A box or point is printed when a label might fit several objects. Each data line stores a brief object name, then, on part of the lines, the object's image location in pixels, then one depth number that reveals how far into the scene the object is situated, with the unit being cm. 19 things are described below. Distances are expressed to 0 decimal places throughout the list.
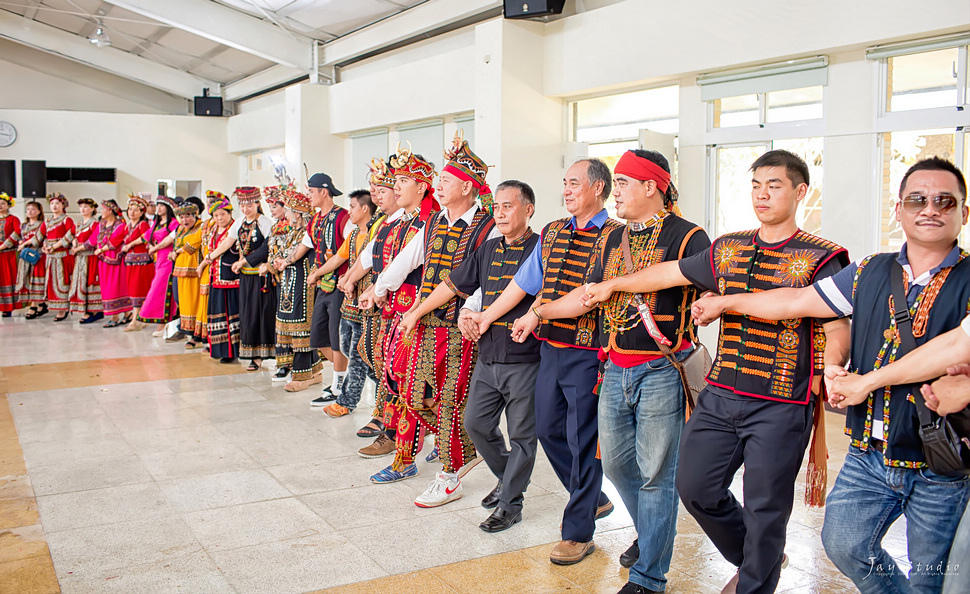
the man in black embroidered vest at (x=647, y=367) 304
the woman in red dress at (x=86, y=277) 1149
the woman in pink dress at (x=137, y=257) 1080
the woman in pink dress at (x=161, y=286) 1023
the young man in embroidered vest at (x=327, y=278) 641
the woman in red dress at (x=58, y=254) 1177
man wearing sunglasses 216
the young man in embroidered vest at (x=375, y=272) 519
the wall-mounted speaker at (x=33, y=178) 1581
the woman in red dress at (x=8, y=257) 1175
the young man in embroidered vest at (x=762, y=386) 257
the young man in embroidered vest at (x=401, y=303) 455
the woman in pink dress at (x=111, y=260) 1096
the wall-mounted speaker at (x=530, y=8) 798
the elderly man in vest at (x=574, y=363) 342
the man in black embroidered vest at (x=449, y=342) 421
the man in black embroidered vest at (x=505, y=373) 375
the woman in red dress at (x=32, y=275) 1209
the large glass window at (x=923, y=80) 566
